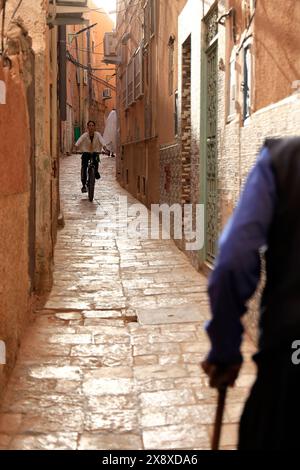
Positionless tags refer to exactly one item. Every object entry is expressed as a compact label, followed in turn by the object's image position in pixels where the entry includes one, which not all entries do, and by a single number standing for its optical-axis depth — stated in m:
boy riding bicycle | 29.09
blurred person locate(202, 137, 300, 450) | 3.39
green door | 14.37
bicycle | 28.36
